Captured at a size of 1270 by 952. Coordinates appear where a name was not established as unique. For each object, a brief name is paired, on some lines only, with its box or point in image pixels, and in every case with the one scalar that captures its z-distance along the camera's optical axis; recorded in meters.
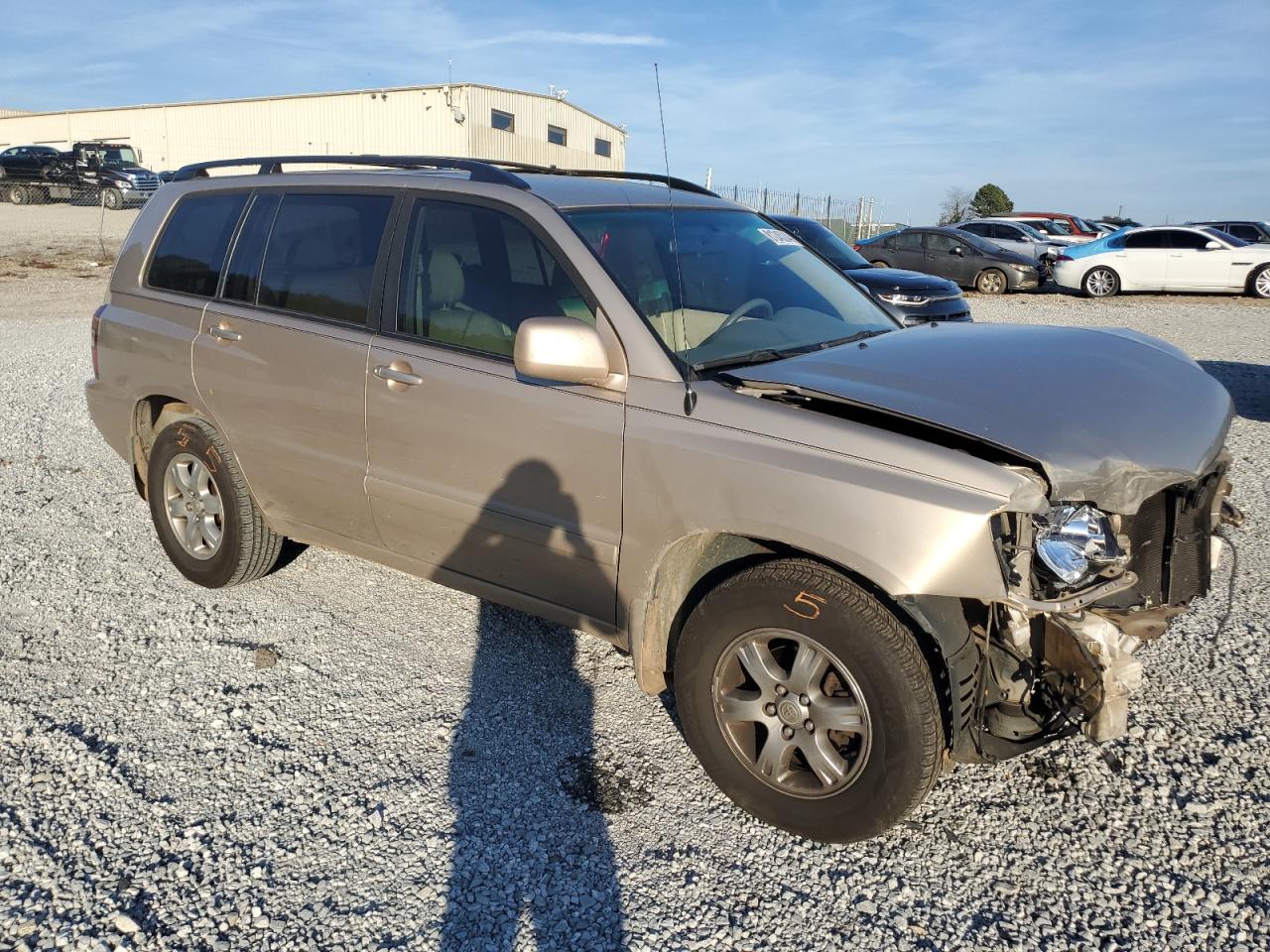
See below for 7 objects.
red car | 29.11
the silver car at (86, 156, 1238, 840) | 2.71
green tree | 49.97
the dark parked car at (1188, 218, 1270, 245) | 21.98
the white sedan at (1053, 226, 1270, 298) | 19.39
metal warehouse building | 39.16
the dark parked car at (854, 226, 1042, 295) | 20.52
